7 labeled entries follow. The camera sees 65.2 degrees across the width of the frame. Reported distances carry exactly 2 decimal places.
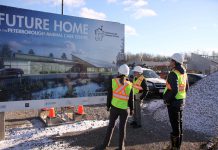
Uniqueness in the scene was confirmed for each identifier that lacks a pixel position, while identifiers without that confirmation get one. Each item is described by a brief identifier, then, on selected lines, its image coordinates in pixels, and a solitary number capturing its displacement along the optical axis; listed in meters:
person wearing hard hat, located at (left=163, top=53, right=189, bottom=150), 4.18
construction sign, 5.36
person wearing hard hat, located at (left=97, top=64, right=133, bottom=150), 4.20
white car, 10.40
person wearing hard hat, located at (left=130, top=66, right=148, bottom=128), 5.53
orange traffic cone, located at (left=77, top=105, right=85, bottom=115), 6.66
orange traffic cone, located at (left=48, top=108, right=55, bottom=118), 6.25
